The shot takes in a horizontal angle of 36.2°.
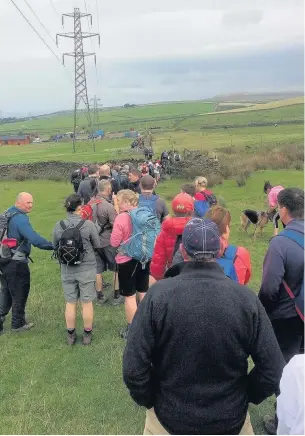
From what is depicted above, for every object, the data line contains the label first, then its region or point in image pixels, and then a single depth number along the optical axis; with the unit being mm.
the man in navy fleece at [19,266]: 6184
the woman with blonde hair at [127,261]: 5871
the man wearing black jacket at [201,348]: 2498
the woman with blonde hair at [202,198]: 6578
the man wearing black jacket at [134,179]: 9141
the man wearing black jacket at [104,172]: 9373
